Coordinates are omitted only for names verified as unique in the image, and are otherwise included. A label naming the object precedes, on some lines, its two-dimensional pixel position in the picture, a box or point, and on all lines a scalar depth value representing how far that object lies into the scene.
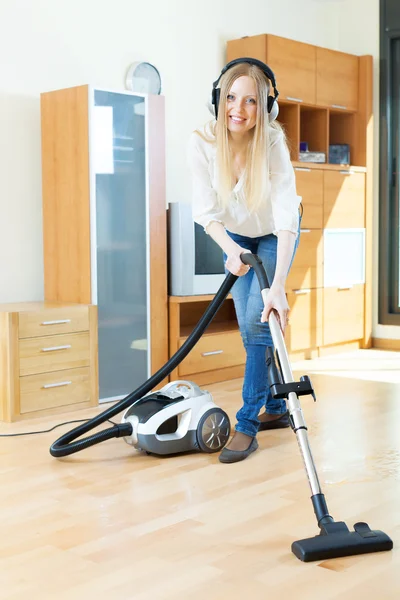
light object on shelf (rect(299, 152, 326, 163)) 5.40
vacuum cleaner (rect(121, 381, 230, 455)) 2.86
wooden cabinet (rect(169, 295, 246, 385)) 4.30
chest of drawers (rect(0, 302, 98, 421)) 3.55
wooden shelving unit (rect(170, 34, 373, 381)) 5.21
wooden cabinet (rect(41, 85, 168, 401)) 3.92
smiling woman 2.62
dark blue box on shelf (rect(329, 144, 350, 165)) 5.74
